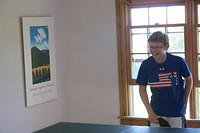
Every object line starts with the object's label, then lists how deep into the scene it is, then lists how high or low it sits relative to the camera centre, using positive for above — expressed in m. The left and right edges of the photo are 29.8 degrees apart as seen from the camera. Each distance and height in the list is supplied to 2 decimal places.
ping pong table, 2.61 -0.59
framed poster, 4.21 -0.12
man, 3.19 -0.32
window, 4.25 +0.12
